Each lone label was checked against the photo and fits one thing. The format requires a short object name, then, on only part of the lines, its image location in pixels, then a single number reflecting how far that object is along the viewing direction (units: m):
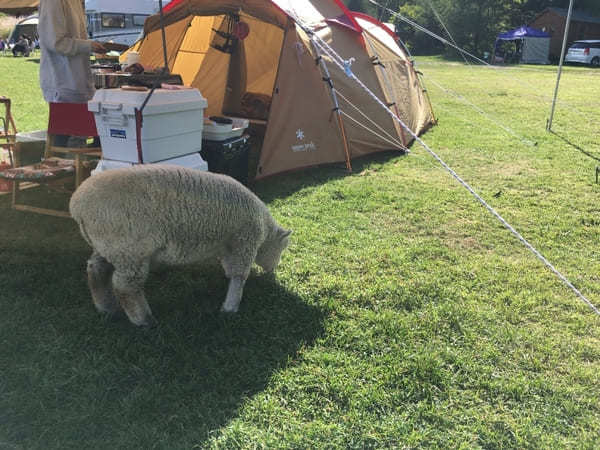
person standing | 4.57
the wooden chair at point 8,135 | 5.29
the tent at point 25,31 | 28.03
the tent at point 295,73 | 6.16
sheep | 2.71
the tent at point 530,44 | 34.56
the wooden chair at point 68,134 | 4.47
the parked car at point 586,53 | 29.03
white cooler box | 3.78
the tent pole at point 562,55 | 7.46
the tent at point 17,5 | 8.11
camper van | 21.16
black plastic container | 4.91
